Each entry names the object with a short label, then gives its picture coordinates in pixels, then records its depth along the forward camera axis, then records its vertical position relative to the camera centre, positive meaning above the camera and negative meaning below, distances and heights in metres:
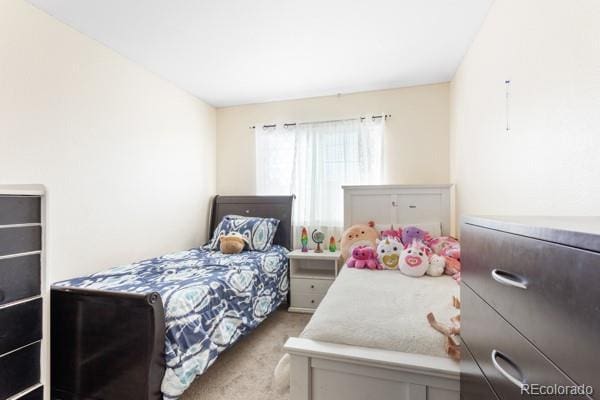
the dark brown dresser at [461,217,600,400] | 0.42 -0.21
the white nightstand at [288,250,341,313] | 2.85 -0.83
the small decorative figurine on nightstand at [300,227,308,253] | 3.06 -0.43
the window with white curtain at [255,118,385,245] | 3.10 +0.46
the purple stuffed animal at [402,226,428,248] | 2.45 -0.29
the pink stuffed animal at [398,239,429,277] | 1.96 -0.42
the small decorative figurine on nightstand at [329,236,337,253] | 3.07 -0.48
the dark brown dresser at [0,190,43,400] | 1.32 -0.47
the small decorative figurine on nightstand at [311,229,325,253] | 3.02 -0.39
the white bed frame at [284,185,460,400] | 1.01 -0.67
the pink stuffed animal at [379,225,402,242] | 2.49 -0.29
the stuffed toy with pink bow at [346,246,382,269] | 2.21 -0.46
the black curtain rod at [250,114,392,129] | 3.08 +0.96
